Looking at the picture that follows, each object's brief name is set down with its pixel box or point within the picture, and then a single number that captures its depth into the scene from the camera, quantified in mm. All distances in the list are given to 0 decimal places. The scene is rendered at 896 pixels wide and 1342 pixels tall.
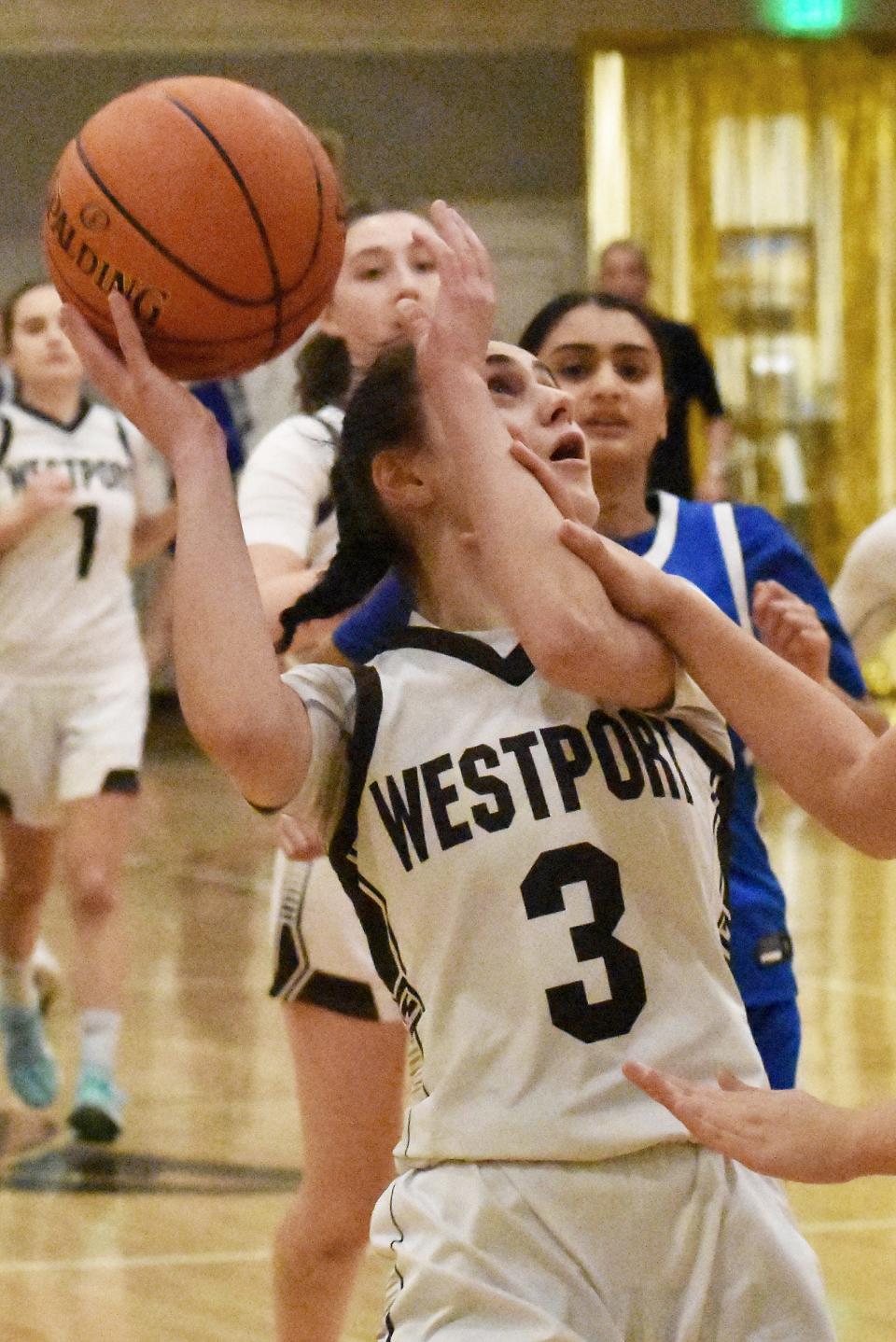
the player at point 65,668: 9641
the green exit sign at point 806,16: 25594
